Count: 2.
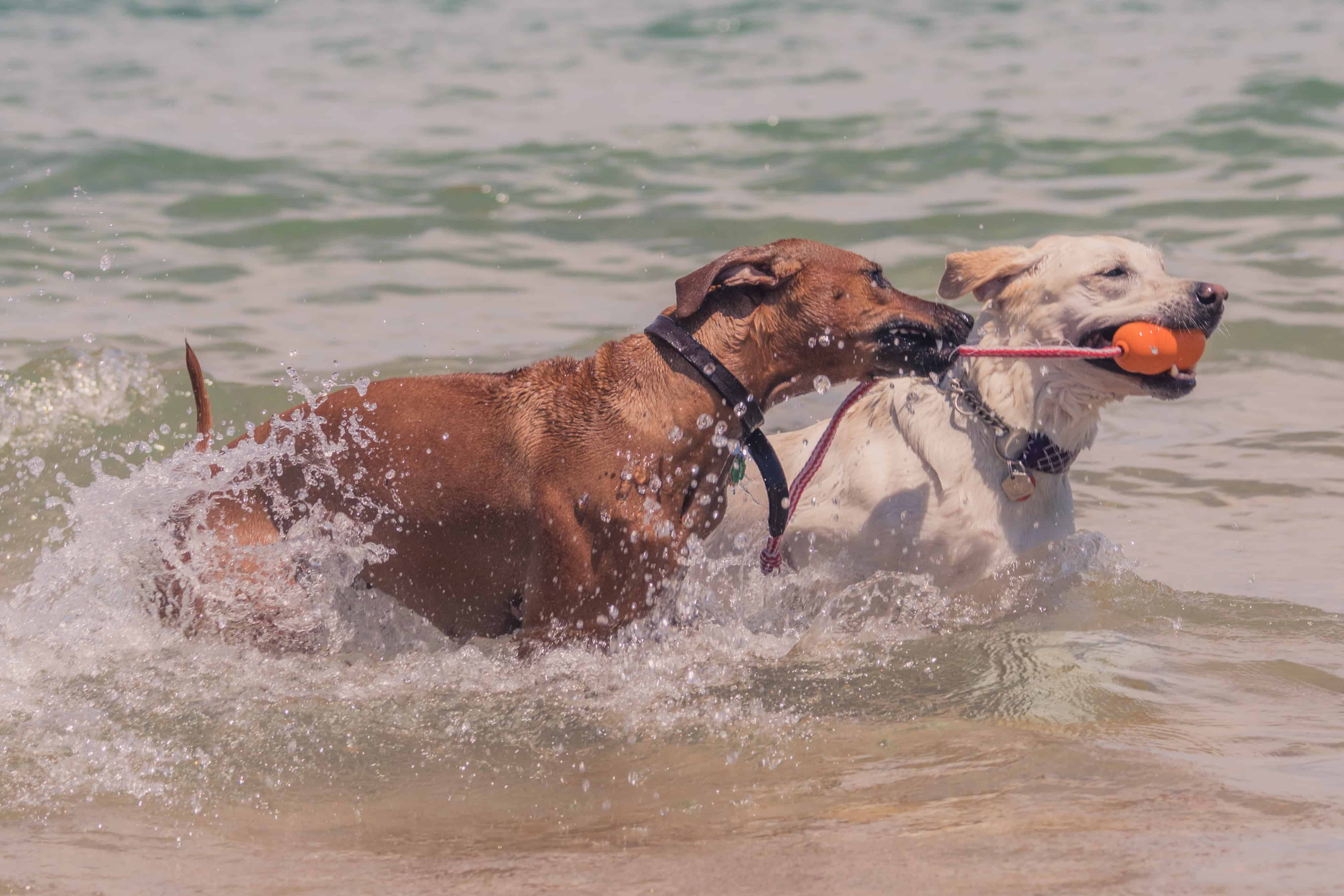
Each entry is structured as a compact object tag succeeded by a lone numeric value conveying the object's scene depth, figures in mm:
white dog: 9891
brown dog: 8672
